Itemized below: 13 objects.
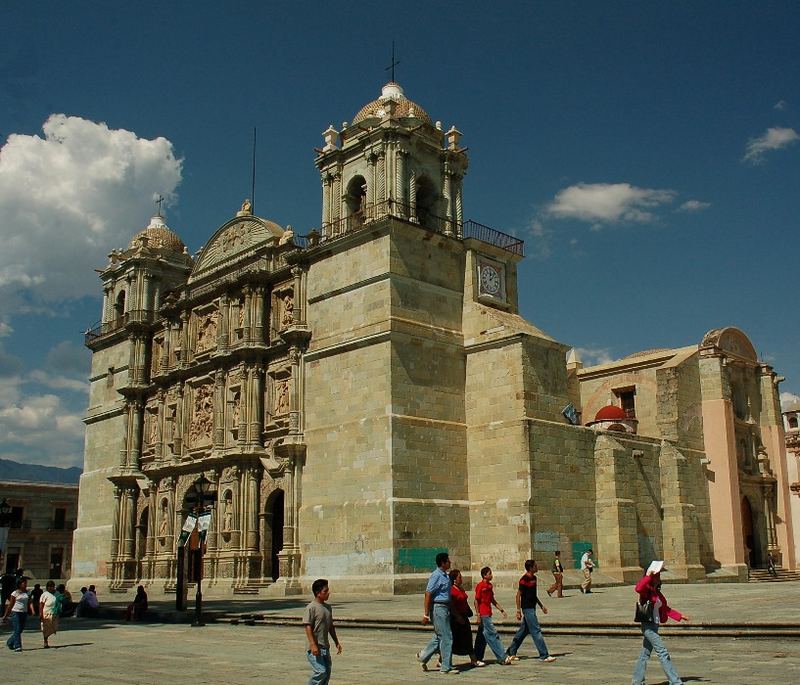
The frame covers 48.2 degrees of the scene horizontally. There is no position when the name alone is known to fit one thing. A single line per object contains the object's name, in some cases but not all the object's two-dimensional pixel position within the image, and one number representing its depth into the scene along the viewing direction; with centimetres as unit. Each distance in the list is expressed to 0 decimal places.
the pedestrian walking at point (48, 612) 1669
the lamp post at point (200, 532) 2078
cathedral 2833
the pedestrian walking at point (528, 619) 1261
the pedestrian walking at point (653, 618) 981
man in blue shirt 1212
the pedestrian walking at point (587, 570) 2530
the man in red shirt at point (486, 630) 1259
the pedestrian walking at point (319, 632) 903
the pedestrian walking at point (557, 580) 2411
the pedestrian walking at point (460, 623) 1239
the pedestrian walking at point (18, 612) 1630
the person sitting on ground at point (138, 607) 2311
